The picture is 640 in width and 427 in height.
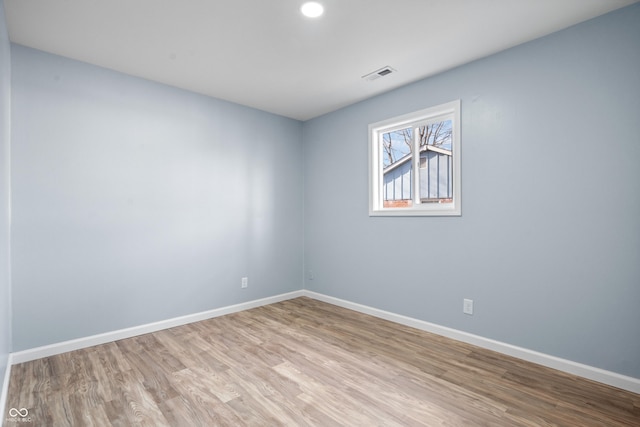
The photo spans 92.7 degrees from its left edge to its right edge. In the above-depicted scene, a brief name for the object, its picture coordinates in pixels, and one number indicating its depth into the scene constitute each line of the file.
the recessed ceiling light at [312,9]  2.03
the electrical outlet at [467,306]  2.79
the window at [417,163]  2.99
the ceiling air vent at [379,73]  2.93
